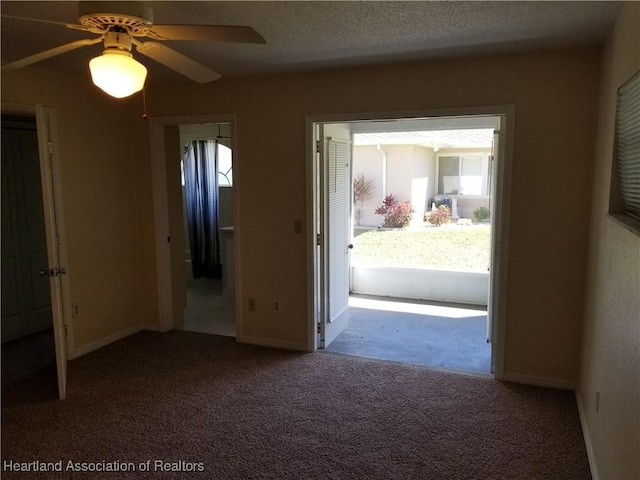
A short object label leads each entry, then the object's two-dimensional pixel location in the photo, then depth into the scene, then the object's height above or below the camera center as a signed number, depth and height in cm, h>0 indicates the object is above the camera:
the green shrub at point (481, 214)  906 -52
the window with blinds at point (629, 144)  199 +19
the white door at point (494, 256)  346 -52
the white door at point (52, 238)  300 -31
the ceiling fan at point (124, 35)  173 +61
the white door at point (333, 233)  404 -41
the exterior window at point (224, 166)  692 +34
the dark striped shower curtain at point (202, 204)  682 -22
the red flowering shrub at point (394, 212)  892 -47
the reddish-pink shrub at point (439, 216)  910 -57
